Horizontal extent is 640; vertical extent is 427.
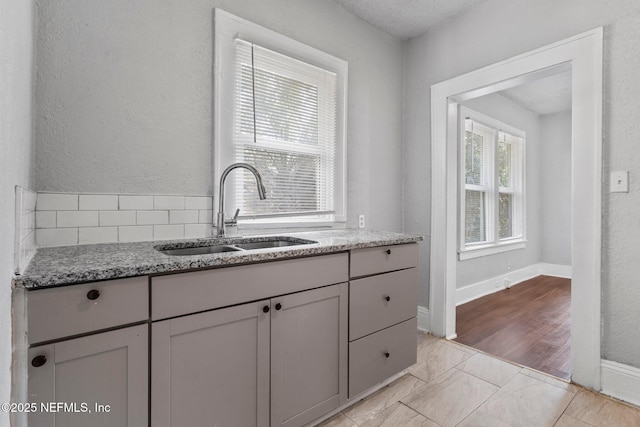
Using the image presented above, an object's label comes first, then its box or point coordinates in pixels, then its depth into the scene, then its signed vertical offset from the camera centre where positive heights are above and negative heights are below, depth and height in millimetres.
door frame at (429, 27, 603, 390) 1864 +228
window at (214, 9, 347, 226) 1897 +623
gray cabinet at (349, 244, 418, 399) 1711 -586
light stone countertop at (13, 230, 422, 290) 923 -170
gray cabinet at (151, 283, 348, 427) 1117 -622
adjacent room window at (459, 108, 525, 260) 3771 +409
